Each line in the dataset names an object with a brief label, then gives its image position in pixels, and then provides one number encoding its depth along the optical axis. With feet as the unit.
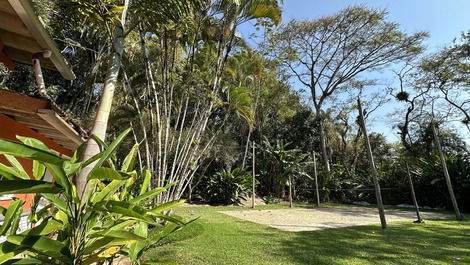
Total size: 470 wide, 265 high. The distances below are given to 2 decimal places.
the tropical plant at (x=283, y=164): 42.91
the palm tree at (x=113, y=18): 8.75
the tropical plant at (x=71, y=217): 2.26
